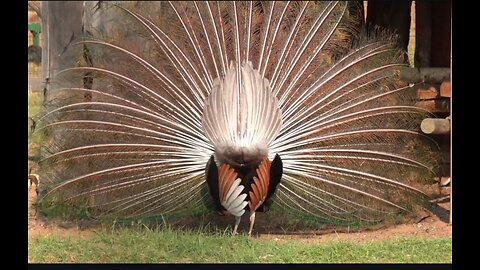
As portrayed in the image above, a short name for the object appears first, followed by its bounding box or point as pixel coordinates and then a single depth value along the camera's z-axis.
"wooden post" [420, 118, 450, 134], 12.85
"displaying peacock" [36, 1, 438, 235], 10.82
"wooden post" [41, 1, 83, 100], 12.03
